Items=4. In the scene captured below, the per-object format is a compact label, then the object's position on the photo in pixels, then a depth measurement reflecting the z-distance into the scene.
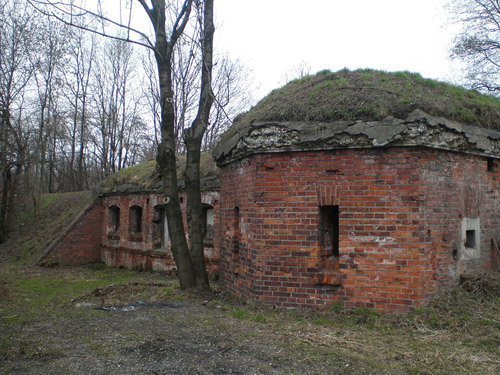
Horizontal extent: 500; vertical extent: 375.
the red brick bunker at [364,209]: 6.23
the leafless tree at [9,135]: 17.31
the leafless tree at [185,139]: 8.15
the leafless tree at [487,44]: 17.15
